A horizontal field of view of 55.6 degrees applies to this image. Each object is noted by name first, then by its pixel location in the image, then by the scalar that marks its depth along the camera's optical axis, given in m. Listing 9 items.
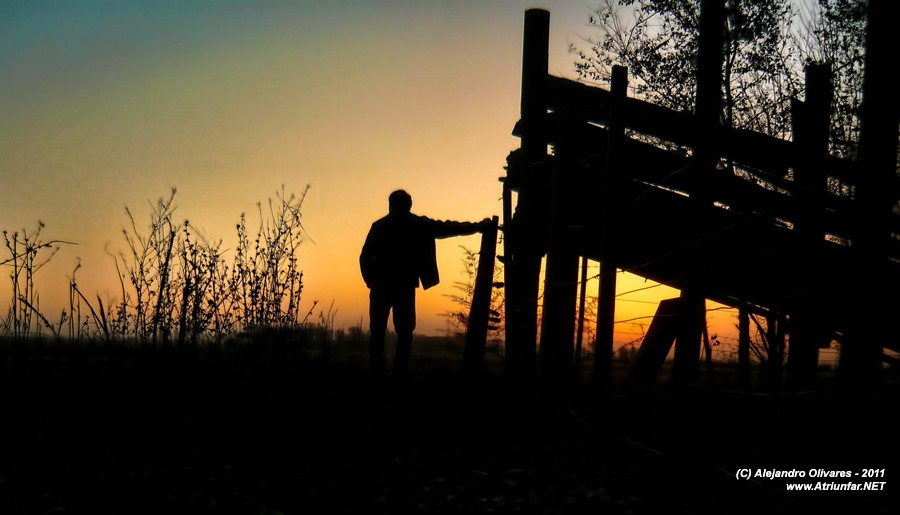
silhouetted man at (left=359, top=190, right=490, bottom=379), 9.23
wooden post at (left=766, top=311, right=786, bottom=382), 9.59
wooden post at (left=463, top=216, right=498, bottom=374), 9.66
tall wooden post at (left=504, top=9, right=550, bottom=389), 8.74
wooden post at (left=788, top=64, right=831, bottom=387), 6.04
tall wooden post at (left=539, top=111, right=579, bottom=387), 7.51
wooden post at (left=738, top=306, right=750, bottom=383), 8.77
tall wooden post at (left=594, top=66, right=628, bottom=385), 6.71
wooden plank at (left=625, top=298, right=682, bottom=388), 7.00
